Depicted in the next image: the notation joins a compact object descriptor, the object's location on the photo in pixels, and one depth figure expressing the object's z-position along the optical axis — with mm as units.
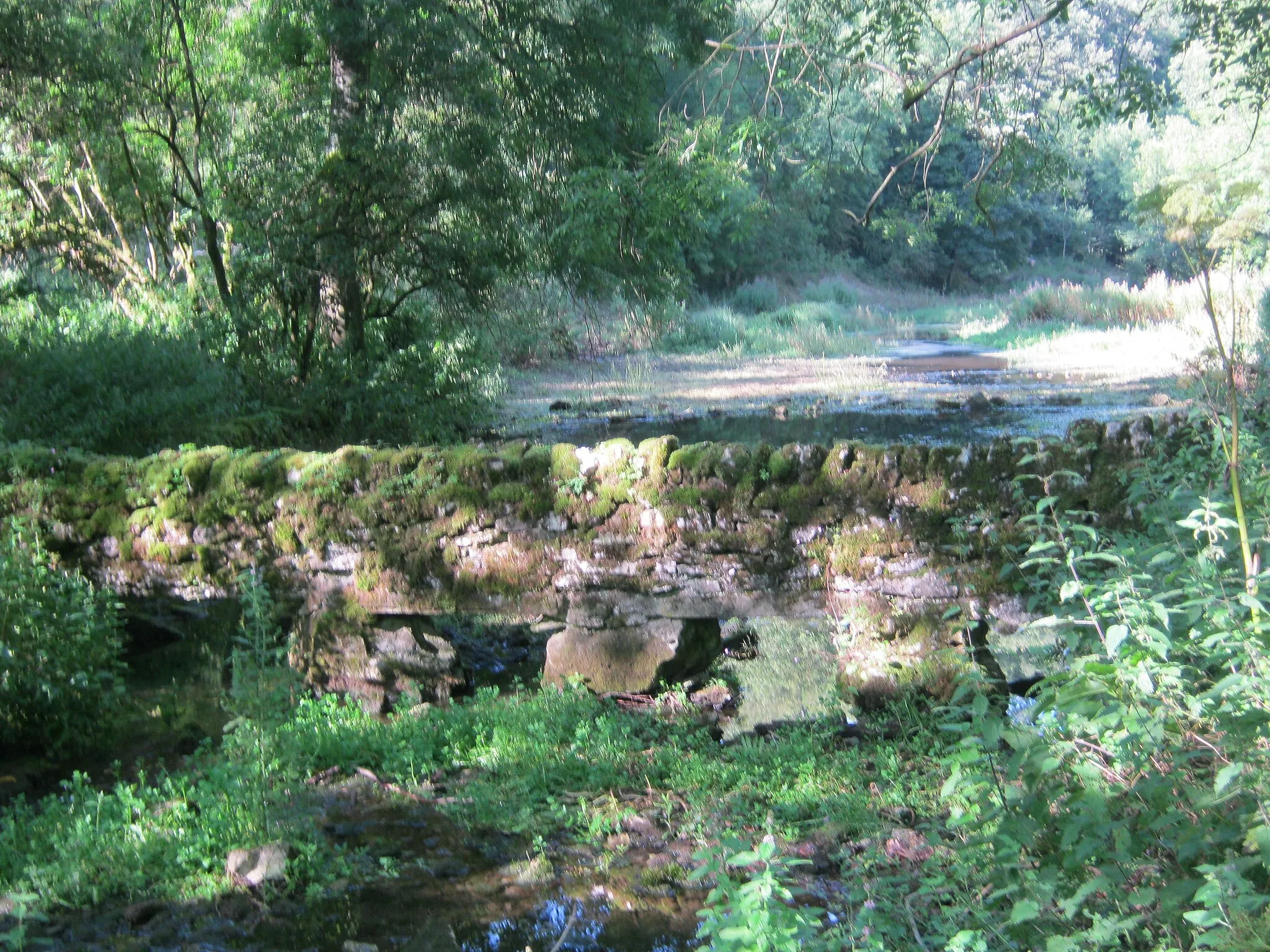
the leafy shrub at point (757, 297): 31719
